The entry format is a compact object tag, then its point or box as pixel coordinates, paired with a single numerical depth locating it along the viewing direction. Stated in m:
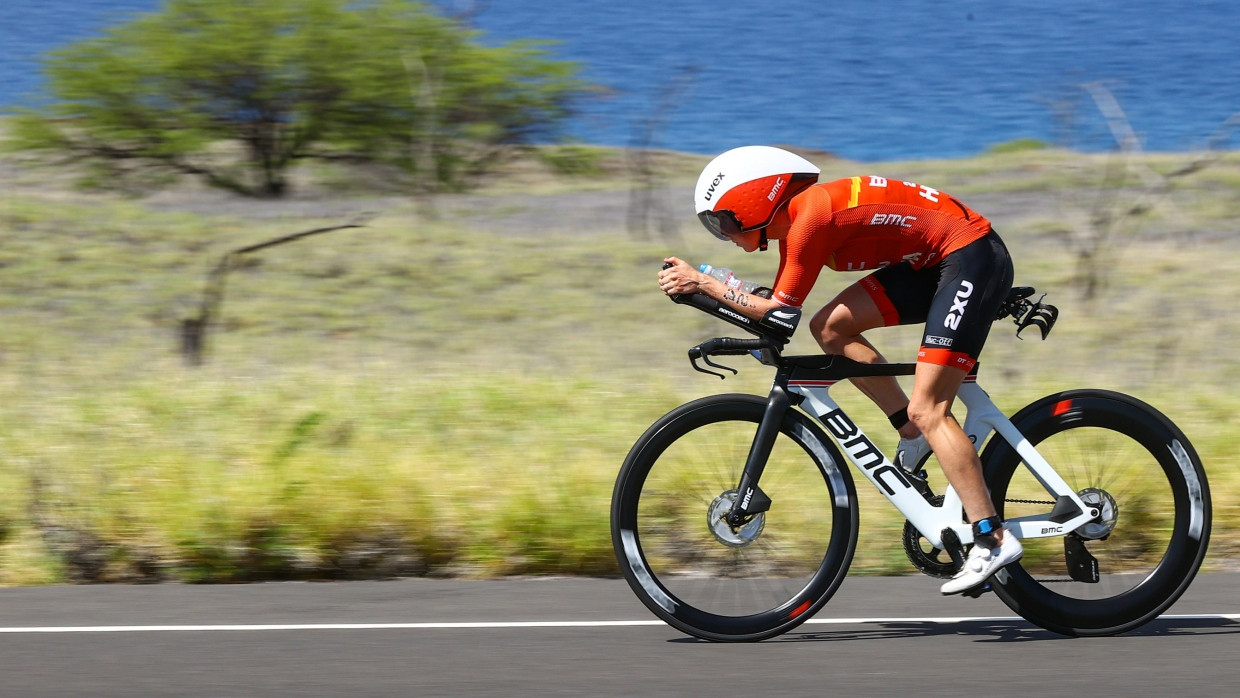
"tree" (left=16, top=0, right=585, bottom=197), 26.03
